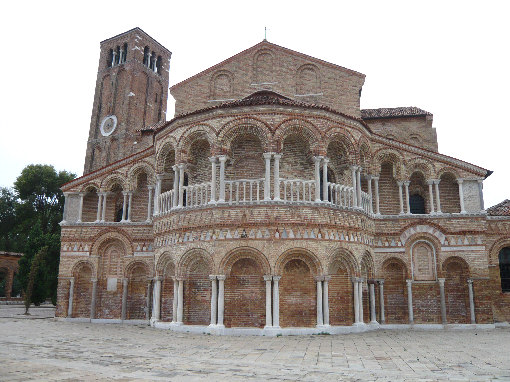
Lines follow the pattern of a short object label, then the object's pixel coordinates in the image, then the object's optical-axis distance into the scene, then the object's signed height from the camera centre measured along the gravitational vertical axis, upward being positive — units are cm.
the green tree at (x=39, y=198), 4094 +842
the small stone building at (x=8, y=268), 3991 +154
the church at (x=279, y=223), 1445 +247
